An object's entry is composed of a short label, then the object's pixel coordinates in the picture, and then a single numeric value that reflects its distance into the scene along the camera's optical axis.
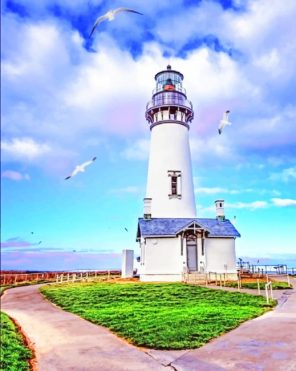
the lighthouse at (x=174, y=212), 25.17
